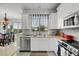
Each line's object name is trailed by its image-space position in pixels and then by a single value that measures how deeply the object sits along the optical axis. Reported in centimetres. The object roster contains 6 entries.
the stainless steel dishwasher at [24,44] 228
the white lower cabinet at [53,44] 228
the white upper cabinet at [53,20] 223
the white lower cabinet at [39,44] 224
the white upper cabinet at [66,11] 210
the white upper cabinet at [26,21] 217
